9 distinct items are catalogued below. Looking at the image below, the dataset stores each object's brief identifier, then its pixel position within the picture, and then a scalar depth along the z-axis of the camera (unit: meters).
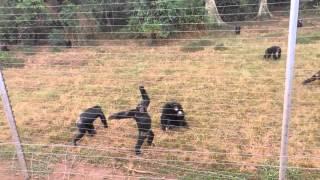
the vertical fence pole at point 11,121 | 5.19
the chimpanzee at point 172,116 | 7.12
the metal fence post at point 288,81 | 3.73
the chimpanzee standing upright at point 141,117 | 6.38
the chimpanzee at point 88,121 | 6.91
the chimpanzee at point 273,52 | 10.74
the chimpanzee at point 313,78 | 8.78
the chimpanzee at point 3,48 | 13.27
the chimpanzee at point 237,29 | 13.59
